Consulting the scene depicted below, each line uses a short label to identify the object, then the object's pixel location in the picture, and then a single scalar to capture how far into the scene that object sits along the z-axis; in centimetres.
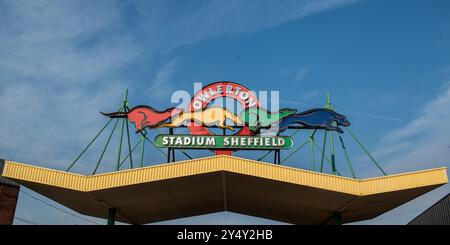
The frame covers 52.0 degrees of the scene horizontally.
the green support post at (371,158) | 2732
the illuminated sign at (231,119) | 2905
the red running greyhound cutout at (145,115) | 3045
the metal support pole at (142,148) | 2891
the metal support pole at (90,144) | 2783
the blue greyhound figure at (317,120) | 3036
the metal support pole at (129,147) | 3088
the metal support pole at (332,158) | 3019
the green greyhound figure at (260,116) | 3005
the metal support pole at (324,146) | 2987
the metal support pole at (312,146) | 2934
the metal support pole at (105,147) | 2797
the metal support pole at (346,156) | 2783
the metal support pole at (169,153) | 2894
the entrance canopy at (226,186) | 2364
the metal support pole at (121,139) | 2922
